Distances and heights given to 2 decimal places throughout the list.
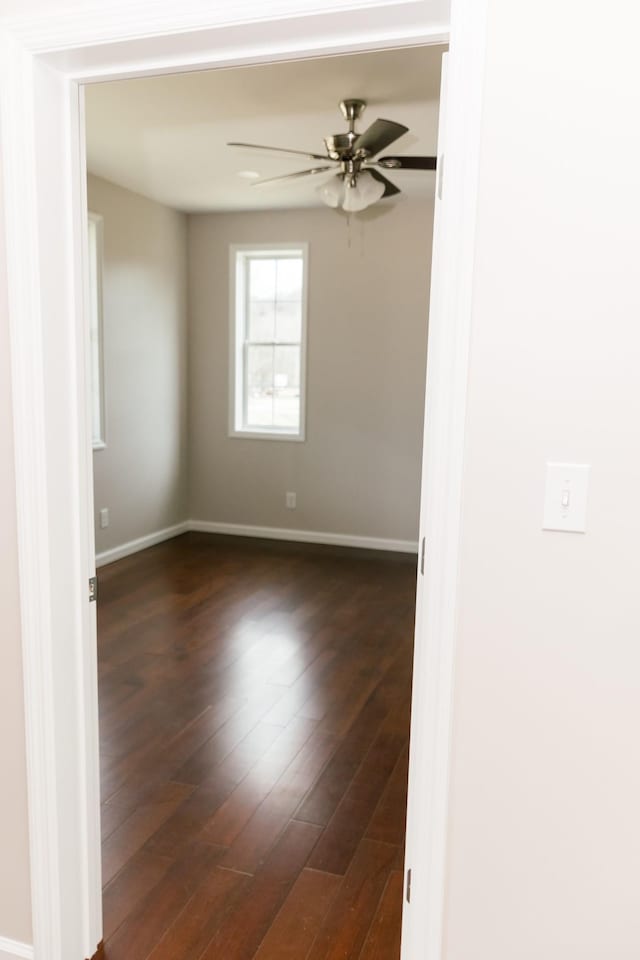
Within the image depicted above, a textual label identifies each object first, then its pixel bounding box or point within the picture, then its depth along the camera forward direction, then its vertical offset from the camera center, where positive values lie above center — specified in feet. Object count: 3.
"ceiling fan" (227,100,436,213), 10.46 +2.97
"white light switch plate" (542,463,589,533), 4.16 -0.73
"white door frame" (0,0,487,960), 4.29 -0.09
